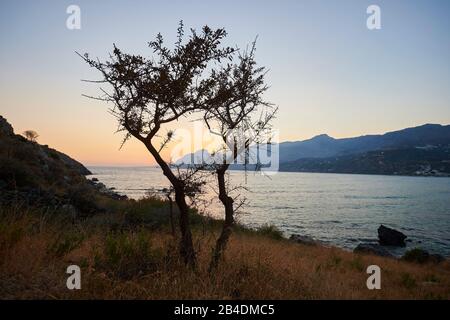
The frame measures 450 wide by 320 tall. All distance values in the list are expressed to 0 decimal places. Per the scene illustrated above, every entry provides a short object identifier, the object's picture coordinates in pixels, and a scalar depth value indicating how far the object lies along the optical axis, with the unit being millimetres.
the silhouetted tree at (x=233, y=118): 7749
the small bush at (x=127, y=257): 6619
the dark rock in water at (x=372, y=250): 28000
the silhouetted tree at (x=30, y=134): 53788
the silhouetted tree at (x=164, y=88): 7027
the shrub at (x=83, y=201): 19000
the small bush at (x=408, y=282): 13997
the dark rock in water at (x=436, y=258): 25328
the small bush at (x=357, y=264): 17127
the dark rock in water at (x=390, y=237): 32938
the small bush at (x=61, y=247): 6969
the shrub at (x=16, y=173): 16683
